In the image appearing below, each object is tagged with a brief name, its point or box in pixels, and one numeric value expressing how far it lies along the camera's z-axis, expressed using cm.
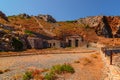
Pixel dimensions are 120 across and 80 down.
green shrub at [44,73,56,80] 746
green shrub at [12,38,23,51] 1692
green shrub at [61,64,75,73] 870
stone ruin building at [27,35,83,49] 1887
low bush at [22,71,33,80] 746
